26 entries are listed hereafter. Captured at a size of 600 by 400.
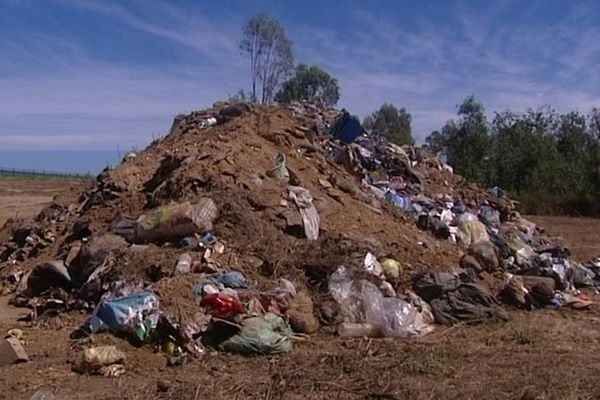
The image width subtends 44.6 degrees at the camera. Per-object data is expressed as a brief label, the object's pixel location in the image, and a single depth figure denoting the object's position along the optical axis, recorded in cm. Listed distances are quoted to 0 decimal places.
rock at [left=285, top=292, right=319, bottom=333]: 641
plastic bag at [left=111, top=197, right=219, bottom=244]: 781
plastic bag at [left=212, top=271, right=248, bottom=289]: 671
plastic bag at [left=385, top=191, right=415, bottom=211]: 1076
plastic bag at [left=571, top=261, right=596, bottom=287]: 968
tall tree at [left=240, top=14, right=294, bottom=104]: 2781
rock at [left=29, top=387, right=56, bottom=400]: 457
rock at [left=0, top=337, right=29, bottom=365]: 549
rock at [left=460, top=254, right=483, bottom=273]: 850
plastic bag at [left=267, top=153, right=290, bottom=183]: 930
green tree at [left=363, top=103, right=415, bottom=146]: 3016
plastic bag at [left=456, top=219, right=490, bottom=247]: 984
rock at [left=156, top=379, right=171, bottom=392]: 478
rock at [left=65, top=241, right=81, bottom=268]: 822
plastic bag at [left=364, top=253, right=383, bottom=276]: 734
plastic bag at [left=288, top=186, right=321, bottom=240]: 826
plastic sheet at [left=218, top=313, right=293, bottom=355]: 573
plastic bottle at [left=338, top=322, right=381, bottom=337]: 646
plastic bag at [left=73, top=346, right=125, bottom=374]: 522
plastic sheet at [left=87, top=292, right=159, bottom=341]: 582
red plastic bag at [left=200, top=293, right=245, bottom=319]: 599
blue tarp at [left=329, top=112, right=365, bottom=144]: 1317
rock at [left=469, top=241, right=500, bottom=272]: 895
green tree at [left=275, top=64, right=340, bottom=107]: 2909
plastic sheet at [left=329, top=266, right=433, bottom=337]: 663
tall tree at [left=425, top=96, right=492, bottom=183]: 2648
